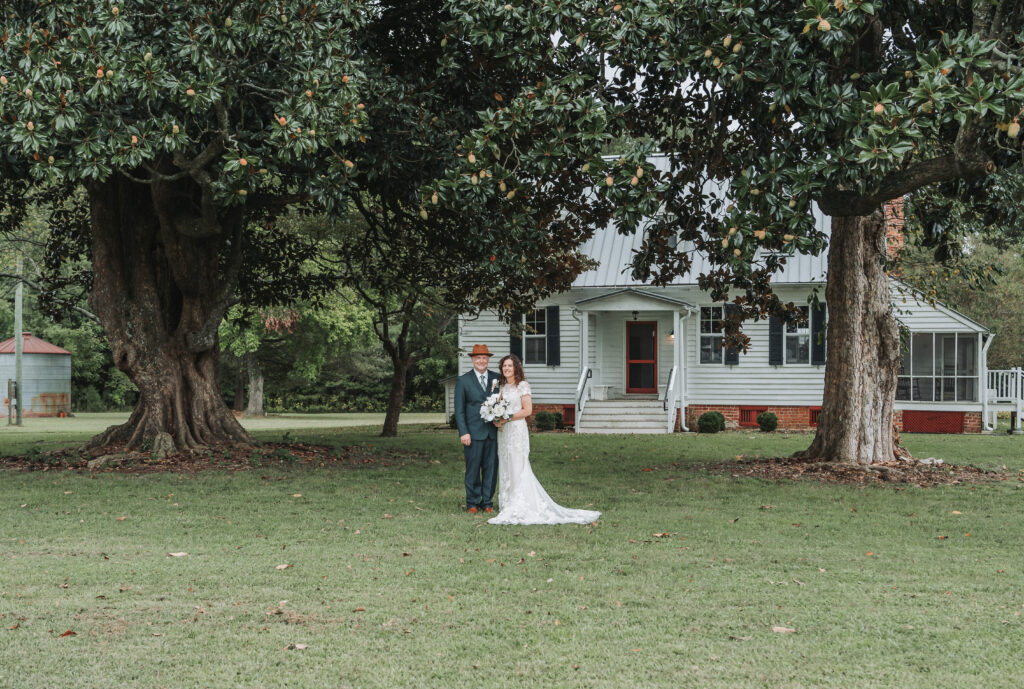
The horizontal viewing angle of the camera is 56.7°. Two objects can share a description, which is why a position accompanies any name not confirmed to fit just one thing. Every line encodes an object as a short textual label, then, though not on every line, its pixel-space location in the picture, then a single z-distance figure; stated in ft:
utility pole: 107.83
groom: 32.12
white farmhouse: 81.51
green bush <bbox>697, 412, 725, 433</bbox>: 79.51
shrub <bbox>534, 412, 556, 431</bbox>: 82.94
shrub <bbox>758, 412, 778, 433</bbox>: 79.87
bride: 30.27
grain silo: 133.80
